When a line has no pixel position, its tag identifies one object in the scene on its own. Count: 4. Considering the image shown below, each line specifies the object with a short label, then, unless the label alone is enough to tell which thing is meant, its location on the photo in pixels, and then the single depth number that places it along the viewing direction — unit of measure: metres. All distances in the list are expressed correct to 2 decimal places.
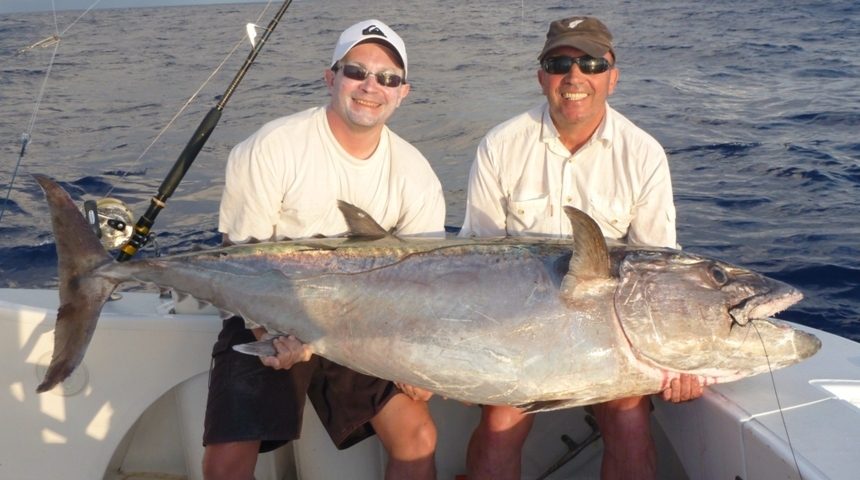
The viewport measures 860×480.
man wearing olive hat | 3.18
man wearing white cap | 2.62
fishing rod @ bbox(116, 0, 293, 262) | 3.23
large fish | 2.31
